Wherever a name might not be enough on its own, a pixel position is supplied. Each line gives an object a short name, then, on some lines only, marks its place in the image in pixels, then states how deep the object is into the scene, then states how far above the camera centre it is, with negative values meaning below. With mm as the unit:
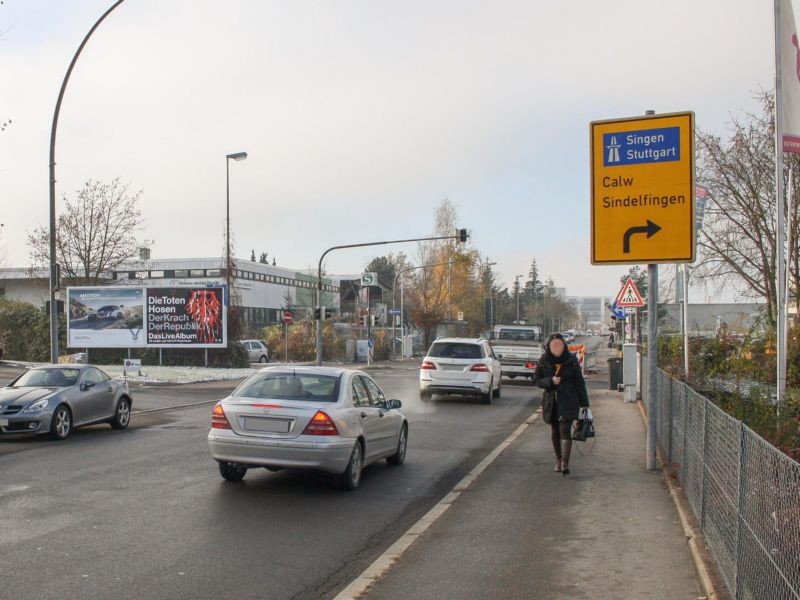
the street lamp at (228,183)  40503 +6597
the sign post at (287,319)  44256 +104
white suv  22844 -1319
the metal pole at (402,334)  61681 -1088
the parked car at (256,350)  48500 -1669
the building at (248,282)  72344 +3759
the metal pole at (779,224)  10242 +1160
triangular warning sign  23141 +624
